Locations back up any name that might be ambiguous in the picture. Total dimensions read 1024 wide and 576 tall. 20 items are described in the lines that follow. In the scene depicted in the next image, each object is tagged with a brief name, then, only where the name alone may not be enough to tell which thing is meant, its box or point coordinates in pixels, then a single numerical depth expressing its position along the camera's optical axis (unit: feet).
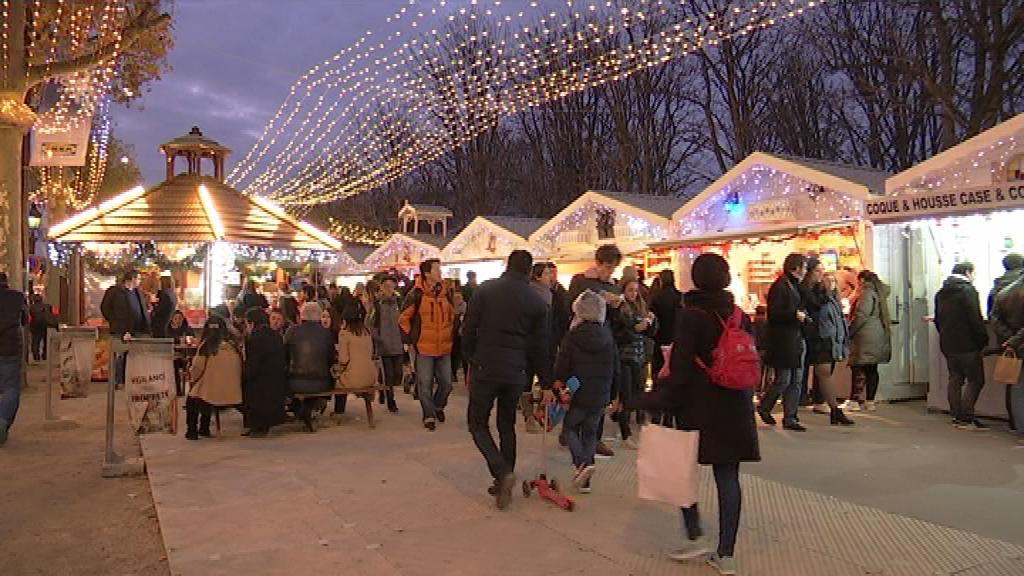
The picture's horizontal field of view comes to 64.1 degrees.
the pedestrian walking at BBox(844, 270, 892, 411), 30.27
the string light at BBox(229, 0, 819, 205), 44.85
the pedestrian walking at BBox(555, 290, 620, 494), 18.39
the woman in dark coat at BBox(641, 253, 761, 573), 13.28
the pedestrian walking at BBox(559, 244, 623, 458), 21.44
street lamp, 92.86
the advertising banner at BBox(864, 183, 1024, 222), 27.02
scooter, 17.40
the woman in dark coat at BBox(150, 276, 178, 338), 38.83
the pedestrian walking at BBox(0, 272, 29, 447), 26.45
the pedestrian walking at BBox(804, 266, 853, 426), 27.68
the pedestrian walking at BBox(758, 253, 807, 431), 26.02
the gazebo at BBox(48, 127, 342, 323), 51.16
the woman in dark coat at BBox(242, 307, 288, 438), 25.75
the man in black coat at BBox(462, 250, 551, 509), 17.35
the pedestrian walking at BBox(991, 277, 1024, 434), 24.79
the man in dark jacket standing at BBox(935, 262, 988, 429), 26.40
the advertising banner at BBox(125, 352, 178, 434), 21.90
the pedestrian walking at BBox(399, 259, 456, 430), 27.22
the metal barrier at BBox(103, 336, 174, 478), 21.31
